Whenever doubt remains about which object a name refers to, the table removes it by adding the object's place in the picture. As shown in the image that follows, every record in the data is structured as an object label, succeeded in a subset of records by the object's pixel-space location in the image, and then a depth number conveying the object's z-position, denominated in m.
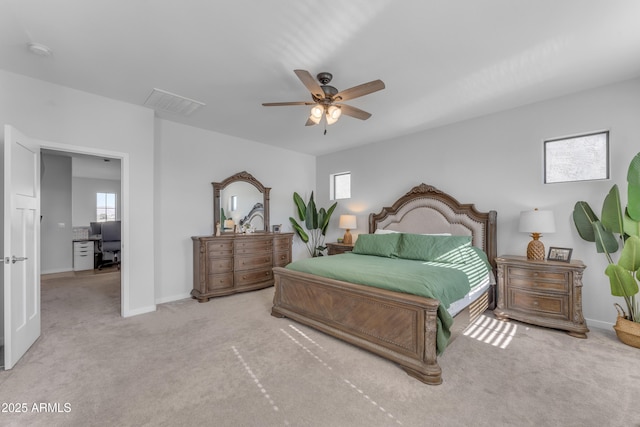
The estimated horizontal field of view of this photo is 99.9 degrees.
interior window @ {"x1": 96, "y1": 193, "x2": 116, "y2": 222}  8.32
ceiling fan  2.42
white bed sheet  2.57
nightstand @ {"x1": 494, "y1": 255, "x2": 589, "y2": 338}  2.92
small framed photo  3.13
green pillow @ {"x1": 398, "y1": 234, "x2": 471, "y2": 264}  3.46
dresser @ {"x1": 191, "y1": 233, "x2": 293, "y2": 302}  4.17
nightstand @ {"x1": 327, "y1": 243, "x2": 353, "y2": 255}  5.13
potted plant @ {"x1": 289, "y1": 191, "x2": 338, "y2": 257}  5.94
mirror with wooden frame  4.73
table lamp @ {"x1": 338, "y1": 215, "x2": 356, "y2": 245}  5.31
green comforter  2.24
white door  2.26
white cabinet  6.61
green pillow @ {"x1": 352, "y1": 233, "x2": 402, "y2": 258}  3.96
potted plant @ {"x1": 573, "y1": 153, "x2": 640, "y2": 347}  2.65
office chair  6.60
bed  2.17
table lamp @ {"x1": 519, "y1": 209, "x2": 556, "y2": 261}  3.18
